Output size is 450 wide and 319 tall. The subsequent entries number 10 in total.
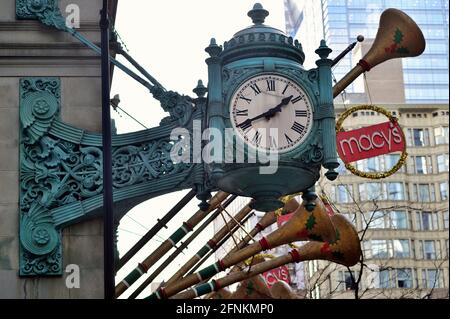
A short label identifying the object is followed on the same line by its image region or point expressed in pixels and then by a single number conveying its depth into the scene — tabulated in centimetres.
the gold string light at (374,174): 1898
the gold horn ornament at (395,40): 1795
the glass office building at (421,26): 10900
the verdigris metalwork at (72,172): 1568
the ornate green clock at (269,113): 1542
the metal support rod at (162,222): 1786
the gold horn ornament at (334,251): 1995
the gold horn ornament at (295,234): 1895
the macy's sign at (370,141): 1889
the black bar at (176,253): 2033
